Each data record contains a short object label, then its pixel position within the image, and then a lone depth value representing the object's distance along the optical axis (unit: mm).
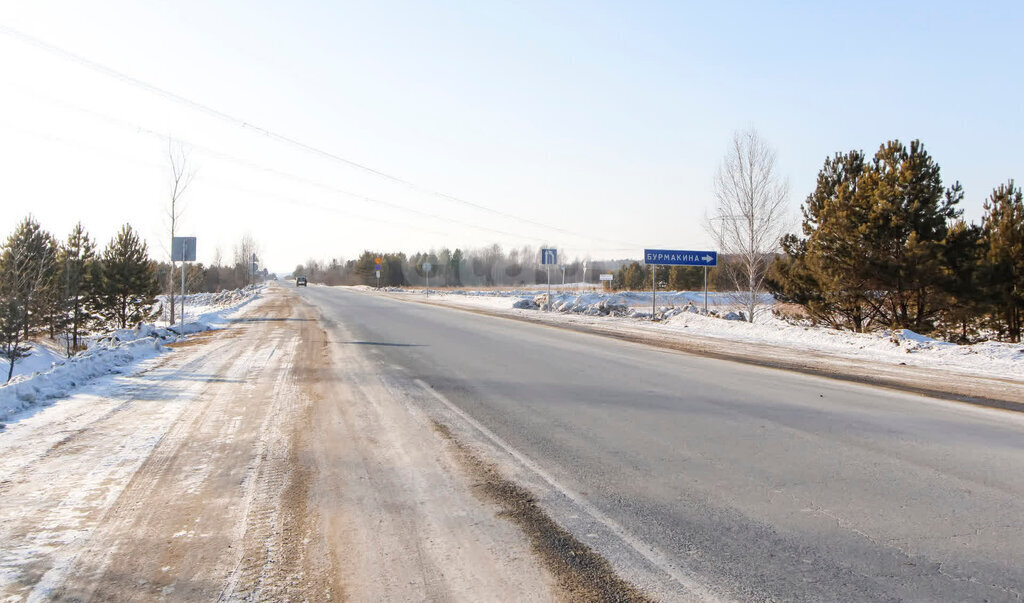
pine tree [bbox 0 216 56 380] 20453
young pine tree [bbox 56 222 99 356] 33375
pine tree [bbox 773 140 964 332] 17875
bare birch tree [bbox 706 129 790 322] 25969
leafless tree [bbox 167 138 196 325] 22381
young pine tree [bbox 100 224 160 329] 36906
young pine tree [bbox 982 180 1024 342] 18516
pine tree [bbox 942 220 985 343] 17769
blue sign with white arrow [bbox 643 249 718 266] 25484
